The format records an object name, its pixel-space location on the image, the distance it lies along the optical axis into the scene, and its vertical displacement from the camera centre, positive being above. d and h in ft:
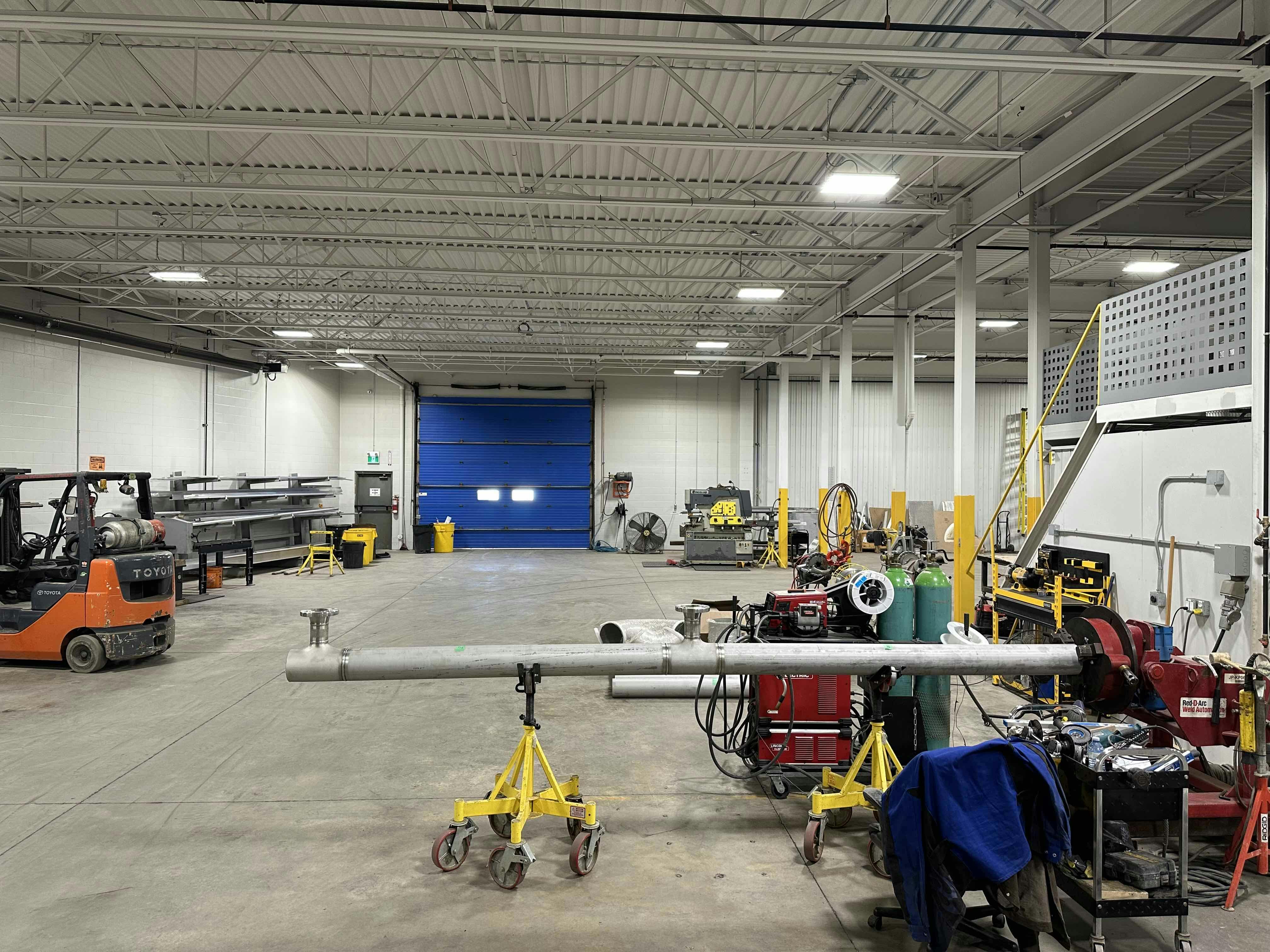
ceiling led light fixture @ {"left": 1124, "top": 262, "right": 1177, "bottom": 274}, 38.32 +11.58
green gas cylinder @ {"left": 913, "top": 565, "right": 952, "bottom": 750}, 15.23 -3.26
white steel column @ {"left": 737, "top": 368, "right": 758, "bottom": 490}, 71.56 +4.42
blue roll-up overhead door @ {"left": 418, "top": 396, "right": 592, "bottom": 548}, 70.28 +0.90
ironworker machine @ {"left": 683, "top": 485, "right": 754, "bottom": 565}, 56.03 -4.20
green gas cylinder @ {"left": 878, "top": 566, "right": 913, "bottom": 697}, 16.15 -2.94
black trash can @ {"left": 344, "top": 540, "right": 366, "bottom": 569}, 54.65 -5.67
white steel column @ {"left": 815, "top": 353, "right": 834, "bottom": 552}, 44.73 +3.50
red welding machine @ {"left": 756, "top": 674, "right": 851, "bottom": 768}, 15.23 -4.92
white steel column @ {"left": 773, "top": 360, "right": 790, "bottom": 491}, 59.67 +5.18
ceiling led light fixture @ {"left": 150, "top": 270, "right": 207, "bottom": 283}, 34.40 +9.55
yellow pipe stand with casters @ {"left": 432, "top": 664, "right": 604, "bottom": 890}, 11.57 -5.52
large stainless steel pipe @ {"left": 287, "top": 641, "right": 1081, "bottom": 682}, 11.58 -2.82
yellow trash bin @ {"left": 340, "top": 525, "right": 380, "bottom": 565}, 54.65 -4.32
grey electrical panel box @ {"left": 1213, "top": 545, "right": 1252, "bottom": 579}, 15.99 -1.62
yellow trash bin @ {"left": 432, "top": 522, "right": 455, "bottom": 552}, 66.49 -5.19
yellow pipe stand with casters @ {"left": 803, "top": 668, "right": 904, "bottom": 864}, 12.38 -5.31
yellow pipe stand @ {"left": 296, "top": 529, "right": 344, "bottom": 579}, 50.26 -5.45
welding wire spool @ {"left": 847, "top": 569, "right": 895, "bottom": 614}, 15.52 -2.32
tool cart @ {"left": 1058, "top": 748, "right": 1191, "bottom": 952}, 9.77 -4.51
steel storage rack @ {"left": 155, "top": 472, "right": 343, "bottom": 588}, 41.52 -2.31
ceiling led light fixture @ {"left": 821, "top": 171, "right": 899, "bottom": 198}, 23.79 +9.74
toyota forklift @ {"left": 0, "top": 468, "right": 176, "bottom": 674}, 23.93 -3.68
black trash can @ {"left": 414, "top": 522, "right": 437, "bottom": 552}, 67.56 -5.34
